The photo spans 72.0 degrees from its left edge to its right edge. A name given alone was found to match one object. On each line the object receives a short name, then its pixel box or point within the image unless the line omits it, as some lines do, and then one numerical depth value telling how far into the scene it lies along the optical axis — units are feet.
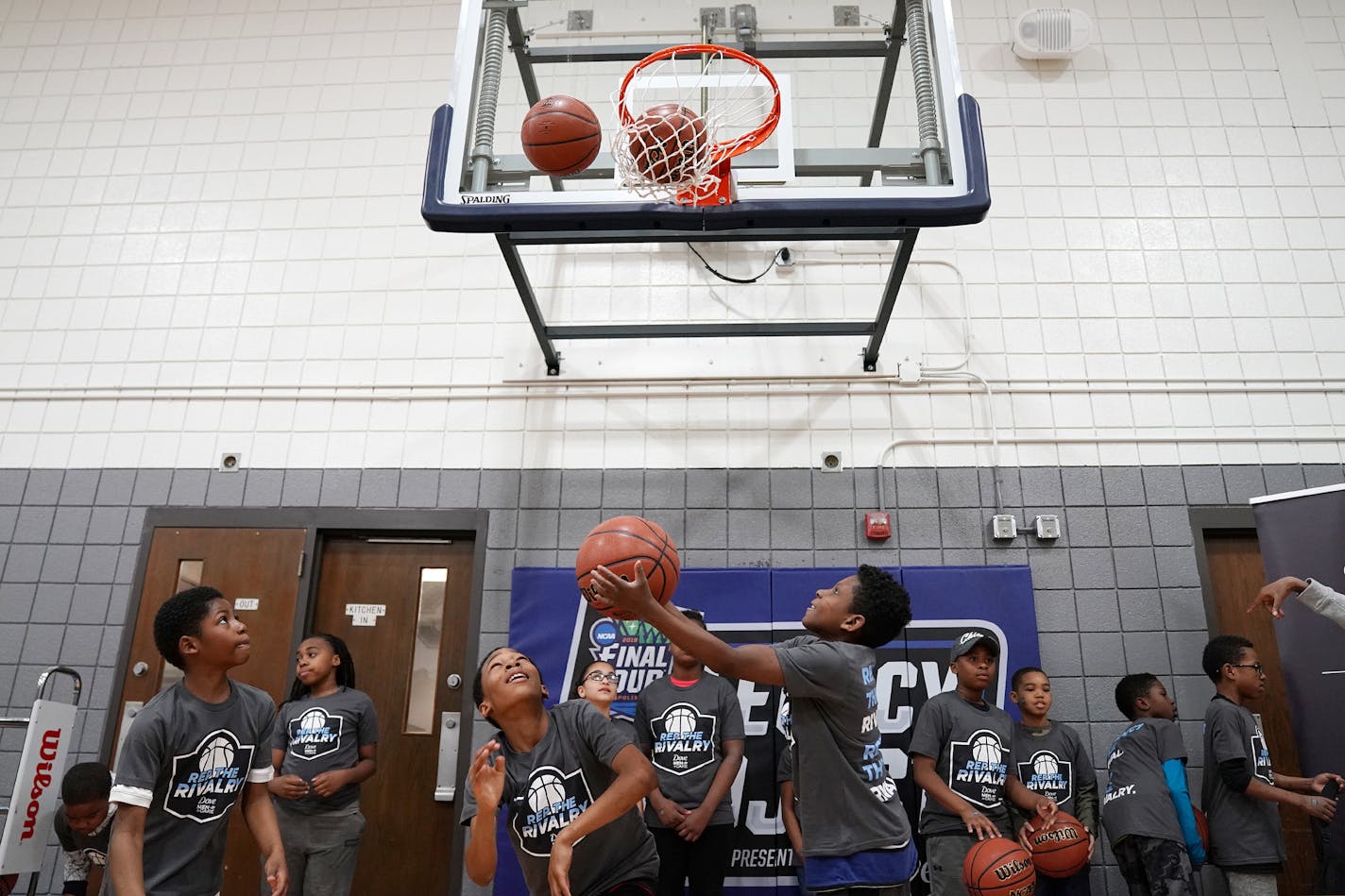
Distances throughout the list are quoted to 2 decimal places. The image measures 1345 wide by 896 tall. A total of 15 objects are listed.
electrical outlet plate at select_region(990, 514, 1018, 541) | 17.13
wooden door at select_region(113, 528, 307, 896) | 16.97
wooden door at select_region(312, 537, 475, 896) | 16.25
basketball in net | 11.91
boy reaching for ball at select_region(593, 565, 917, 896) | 8.61
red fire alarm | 17.21
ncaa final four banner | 16.07
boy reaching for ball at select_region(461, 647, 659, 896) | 8.39
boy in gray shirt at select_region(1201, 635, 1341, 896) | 13.33
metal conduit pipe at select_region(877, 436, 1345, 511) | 17.89
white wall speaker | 20.26
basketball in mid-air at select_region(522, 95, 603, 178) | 12.44
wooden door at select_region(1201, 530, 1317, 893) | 15.71
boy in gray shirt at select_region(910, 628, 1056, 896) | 13.14
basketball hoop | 11.99
